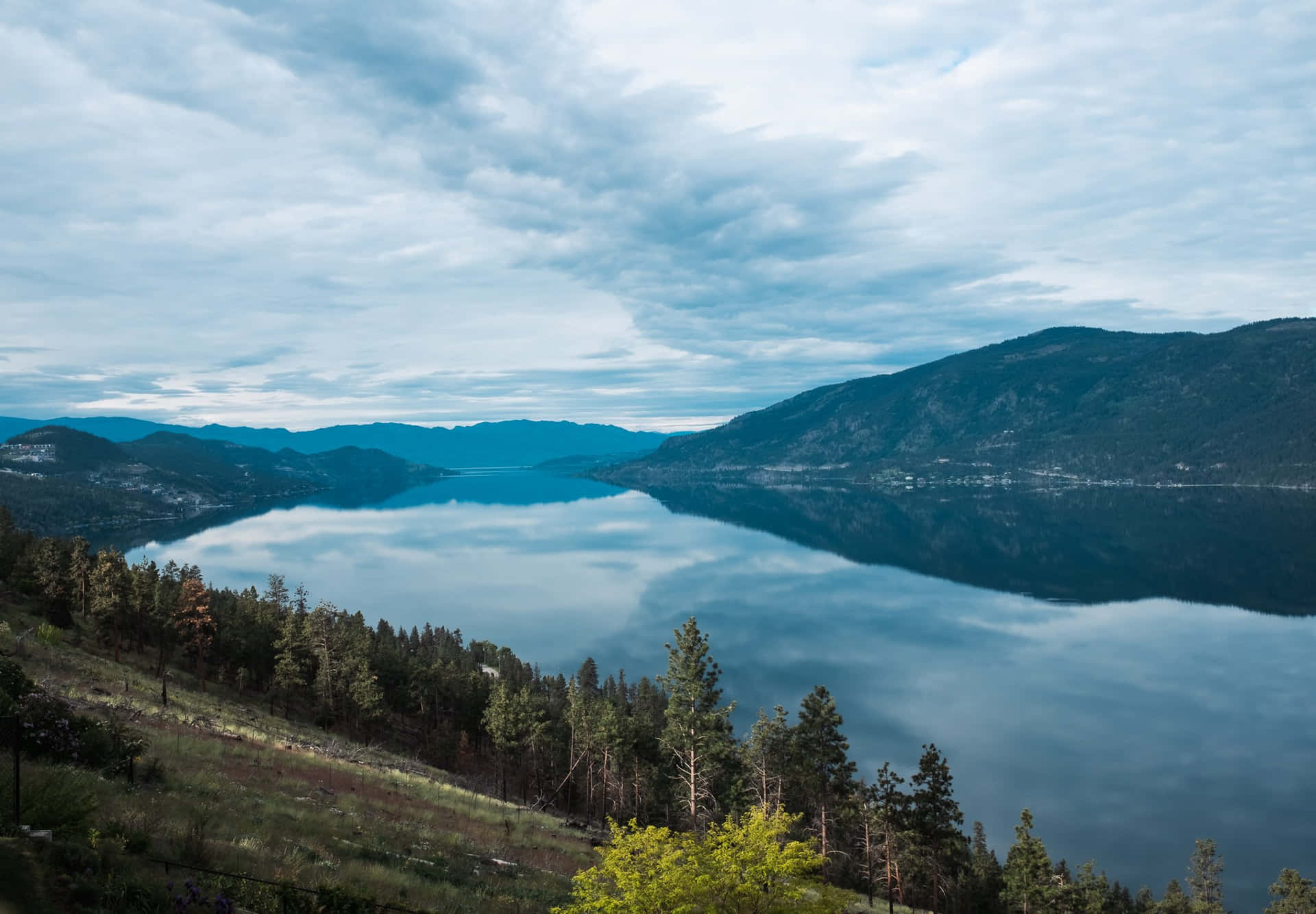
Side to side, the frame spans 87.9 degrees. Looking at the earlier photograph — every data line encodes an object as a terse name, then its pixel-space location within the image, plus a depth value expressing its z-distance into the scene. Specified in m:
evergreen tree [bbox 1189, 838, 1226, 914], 58.97
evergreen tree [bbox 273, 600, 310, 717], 64.94
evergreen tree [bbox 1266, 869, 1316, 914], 45.31
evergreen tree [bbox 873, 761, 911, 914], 43.47
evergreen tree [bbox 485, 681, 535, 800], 61.44
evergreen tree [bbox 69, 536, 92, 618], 70.69
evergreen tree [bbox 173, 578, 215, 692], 66.50
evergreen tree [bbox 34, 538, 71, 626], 66.62
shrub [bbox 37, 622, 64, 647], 47.09
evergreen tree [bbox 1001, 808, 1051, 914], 44.84
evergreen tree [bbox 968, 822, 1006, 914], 57.84
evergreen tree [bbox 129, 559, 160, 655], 67.44
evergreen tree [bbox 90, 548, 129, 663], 63.97
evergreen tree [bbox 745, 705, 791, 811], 48.69
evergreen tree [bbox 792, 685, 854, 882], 48.12
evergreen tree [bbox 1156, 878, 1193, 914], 50.53
